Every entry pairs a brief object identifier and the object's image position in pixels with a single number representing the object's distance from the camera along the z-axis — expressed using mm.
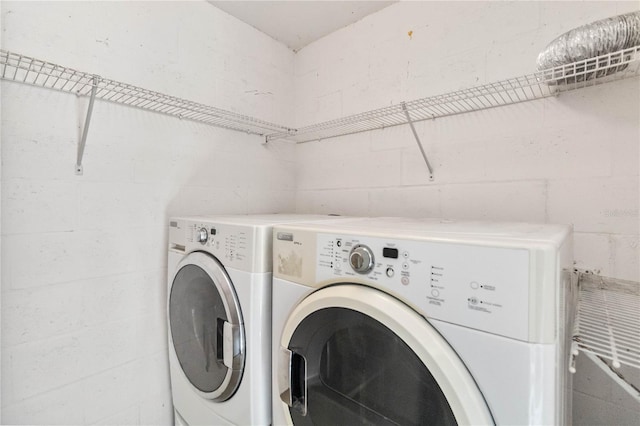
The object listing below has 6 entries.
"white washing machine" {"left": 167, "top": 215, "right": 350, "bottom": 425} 997
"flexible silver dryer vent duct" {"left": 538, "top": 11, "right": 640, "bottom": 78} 883
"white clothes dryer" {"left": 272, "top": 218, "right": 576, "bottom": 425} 521
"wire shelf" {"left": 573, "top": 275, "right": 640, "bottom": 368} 690
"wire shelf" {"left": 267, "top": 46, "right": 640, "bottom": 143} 972
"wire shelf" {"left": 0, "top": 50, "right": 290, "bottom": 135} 1076
